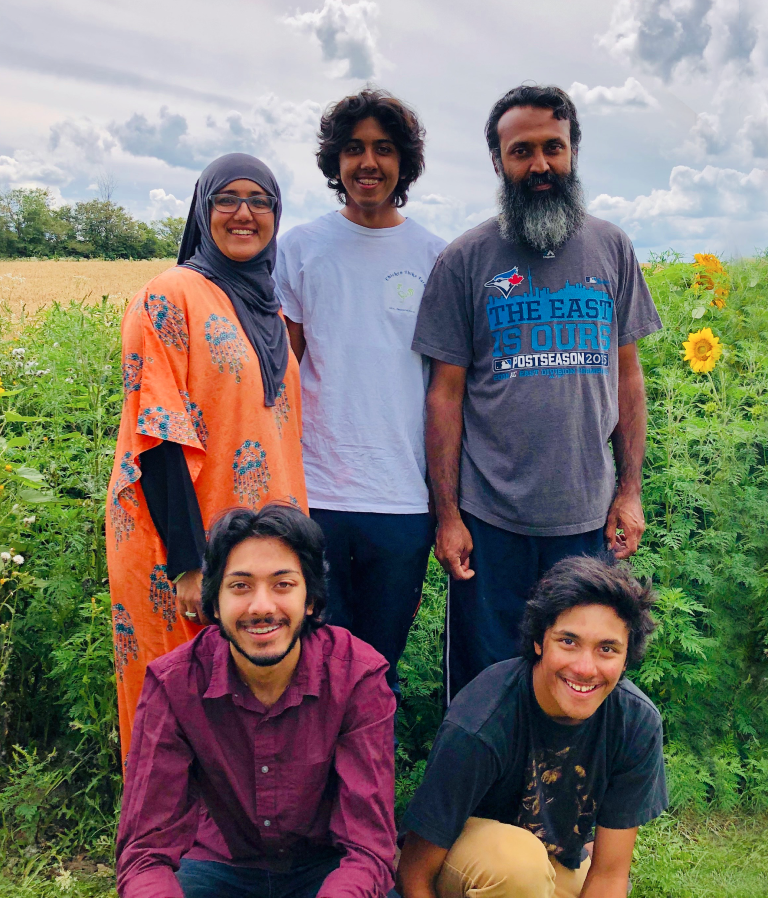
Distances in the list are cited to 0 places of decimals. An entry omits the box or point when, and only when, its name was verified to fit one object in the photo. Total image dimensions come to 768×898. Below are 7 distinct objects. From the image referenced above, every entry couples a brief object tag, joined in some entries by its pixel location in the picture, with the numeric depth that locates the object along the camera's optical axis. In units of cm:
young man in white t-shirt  263
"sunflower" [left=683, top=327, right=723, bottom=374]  418
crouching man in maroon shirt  192
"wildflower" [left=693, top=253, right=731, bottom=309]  569
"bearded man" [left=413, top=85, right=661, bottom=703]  251
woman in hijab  218
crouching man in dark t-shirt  206
